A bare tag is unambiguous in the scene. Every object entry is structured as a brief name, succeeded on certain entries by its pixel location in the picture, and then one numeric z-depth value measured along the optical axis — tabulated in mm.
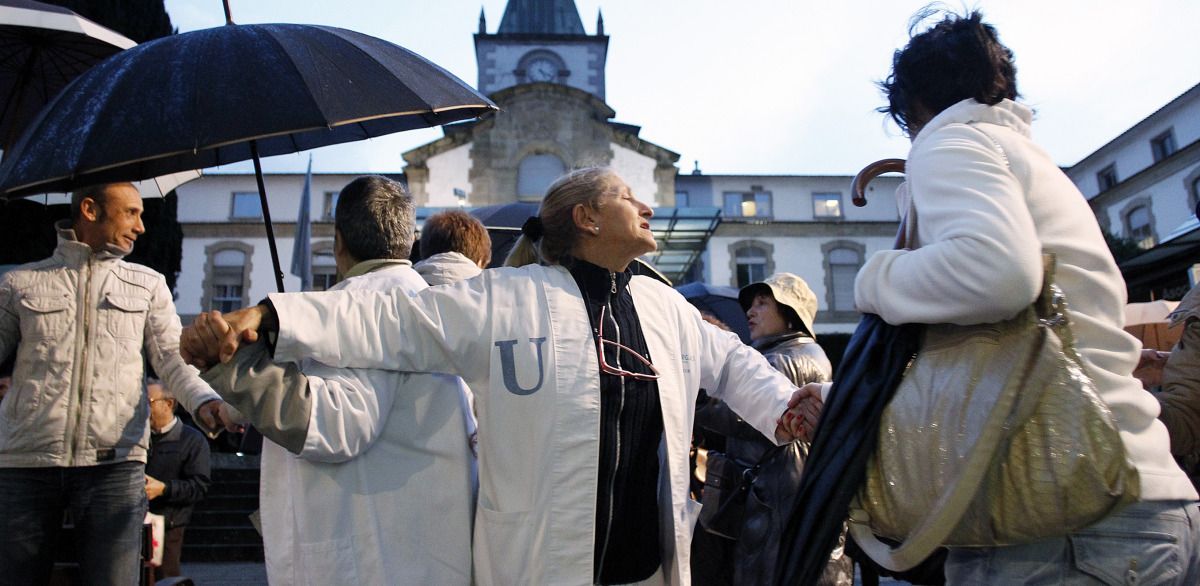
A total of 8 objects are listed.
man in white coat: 2158
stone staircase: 8883
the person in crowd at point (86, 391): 3002
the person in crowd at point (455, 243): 3295
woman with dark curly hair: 1558
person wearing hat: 3684
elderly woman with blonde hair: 2037
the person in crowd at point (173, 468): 6039
